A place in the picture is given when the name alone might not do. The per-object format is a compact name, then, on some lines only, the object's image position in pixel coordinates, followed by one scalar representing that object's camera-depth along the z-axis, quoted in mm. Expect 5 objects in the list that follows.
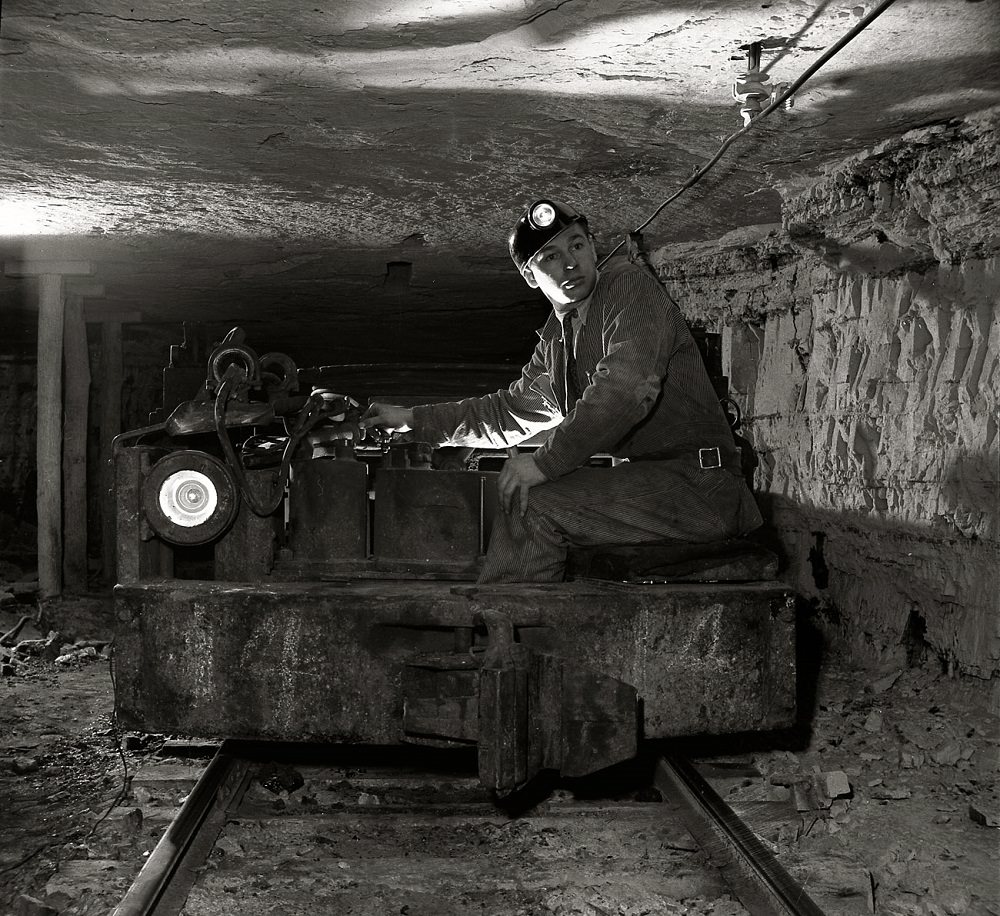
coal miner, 2797
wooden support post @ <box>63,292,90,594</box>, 7047
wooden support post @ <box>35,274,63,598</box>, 6613
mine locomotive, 2564
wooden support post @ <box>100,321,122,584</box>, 7551
